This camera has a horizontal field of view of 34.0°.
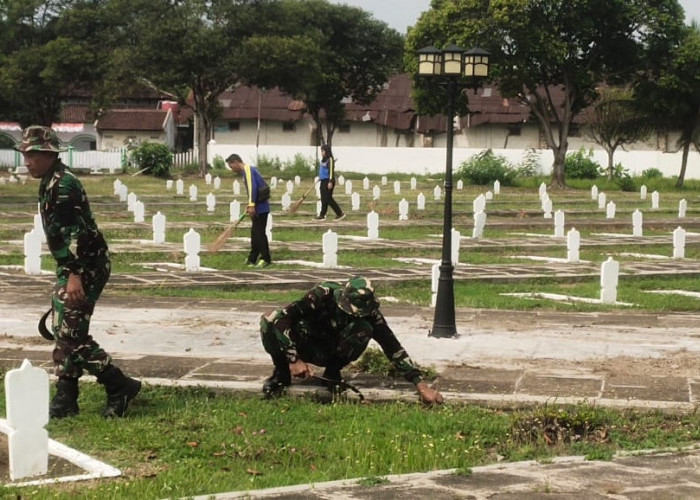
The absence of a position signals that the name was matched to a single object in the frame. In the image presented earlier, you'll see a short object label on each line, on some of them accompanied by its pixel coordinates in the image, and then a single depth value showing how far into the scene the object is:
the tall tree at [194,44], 44.41
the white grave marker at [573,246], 18.08
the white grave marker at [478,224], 22.00
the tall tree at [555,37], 39.38
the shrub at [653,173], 48.93
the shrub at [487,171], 45.03
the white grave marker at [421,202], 29.23
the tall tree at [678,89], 40.38
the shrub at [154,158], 46.47
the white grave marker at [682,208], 28.56
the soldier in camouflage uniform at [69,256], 6.89
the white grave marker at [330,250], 16.66
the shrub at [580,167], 48.06
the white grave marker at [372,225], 21.44
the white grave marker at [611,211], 27.58
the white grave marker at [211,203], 27.97
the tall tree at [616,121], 44.19
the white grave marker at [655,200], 31.61
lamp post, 10.87
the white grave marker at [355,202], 29.20
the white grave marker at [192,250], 15.90
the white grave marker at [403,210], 26.16
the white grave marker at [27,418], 5.80
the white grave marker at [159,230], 19.83
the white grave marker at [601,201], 31.52
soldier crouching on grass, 7.57
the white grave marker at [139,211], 24.31
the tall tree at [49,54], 50.06
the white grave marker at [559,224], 22.64
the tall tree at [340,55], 54.53
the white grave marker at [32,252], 15.30
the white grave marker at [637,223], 23.12
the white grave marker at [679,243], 19.00
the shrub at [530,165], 49.16
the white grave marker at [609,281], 13.59
